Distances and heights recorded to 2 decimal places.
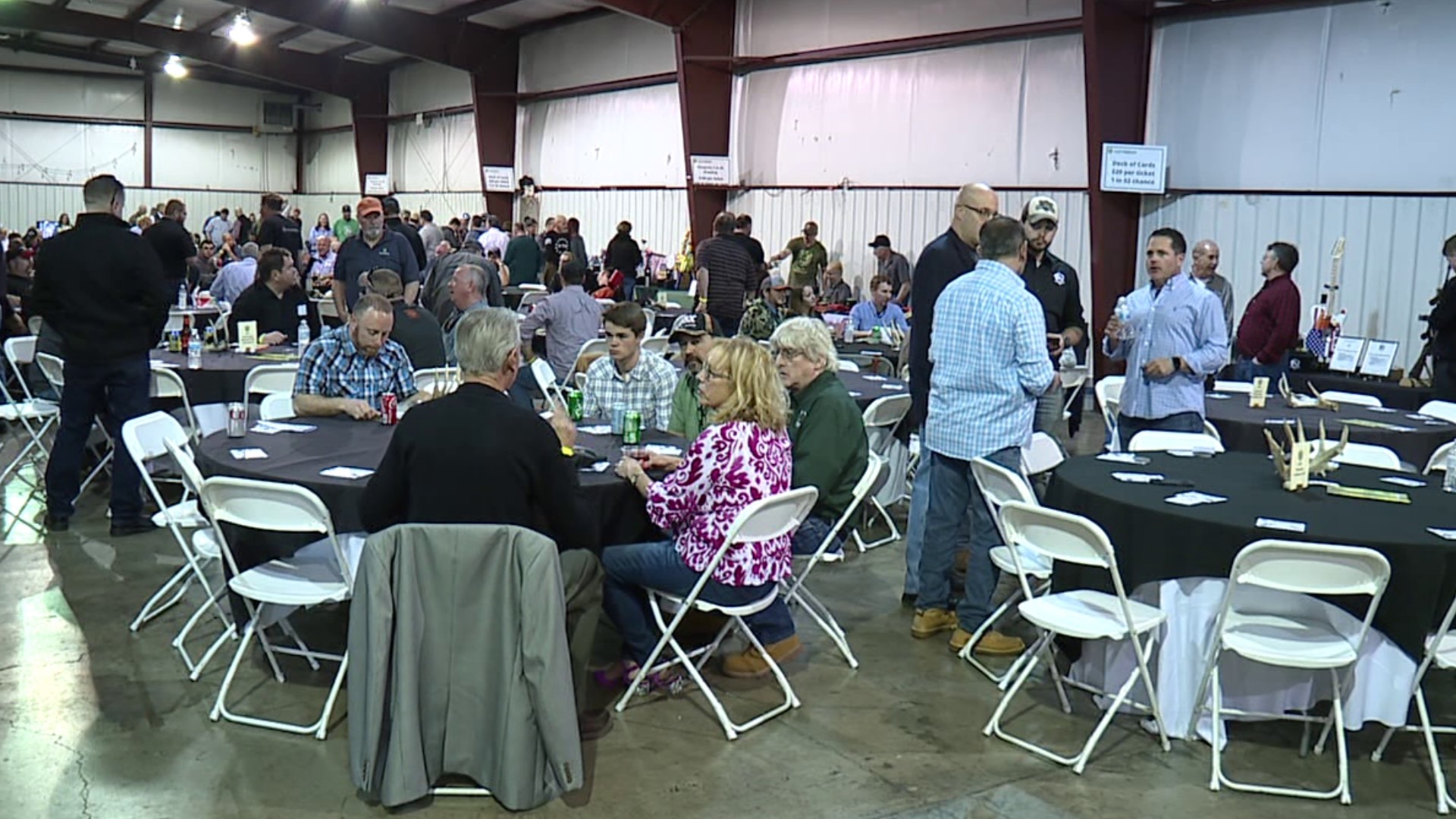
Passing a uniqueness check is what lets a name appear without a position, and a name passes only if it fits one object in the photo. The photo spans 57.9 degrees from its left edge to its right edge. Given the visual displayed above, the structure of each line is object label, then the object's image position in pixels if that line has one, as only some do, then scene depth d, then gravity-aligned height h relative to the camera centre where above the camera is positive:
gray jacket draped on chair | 3.18 -1.02
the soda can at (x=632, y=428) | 4.65 -0.62
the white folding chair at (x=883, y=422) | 6.02 -0.76
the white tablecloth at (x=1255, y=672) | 3.74 -1.17
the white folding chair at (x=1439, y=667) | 3.56 -1.09
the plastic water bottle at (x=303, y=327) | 7.27 -0.49
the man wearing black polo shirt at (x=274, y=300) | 7.57 -0.36
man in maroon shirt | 8.25 -0.31
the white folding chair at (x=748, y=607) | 3.75 -1.04
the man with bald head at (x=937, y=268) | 5.02 -0.03
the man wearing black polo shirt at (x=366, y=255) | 8.60 -0.08
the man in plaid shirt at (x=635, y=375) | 5.32 -0.50
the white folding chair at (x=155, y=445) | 4.30 -0.71
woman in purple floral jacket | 3.86 -0.68
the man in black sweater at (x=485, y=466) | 3.29 -0.55
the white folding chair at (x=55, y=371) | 6.33 -0.67
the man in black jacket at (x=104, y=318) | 5.78 -0.37
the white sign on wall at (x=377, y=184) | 23.81 +1.05
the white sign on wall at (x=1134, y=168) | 10.34 +0.76
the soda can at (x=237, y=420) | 4.54 -0.63
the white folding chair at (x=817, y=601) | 4.43 -1.11
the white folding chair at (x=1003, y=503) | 4.20 -0.81
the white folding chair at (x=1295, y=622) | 3.39 -1.00
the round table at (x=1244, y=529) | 3.58 -0.73
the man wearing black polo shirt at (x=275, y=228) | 13.07 +0.11
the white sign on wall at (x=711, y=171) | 15.07 +0.94
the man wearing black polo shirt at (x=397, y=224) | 10.45 +0.15
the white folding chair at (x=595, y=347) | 7.55 -0.56
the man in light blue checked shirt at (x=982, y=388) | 4.49 -0.44
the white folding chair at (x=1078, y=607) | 3.66 -1.01
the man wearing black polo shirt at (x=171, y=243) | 8.98 -0.05
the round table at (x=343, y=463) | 3.88 -0.71
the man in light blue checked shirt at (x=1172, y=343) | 5.63 -0.32
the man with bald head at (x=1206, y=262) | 7.75 +0.04
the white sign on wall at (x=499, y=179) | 19.91 +1.01
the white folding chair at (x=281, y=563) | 3.59 -0.99
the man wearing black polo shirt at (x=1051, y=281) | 5.88 -0.08
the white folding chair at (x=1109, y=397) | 6.71 -0.68
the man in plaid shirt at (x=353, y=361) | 5.16 -0.47
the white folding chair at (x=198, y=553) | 4.02 -1.01
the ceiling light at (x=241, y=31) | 16.88 +2.75
